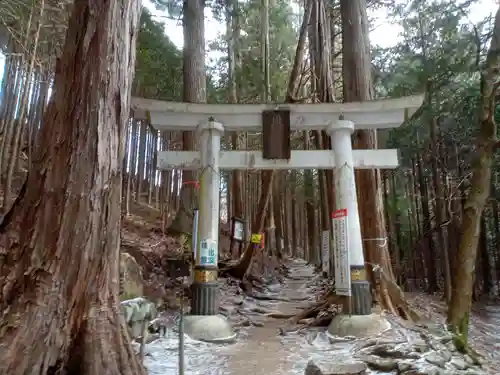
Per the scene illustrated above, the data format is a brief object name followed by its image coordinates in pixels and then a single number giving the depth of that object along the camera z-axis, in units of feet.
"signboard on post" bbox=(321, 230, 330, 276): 38.62
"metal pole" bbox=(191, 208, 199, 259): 18.81
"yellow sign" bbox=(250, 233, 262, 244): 31.94
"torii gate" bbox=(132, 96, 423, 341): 19.19
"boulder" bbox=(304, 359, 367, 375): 12.31
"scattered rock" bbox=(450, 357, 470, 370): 14.60
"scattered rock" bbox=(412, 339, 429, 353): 15.24
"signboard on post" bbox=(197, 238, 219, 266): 19.30
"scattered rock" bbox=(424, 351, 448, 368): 14.02
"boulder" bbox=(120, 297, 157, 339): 13.78
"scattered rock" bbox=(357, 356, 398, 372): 13.96
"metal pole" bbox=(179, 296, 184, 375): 11.10
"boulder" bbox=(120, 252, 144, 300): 18.84
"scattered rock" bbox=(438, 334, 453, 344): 17.01
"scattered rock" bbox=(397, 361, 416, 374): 13.44
